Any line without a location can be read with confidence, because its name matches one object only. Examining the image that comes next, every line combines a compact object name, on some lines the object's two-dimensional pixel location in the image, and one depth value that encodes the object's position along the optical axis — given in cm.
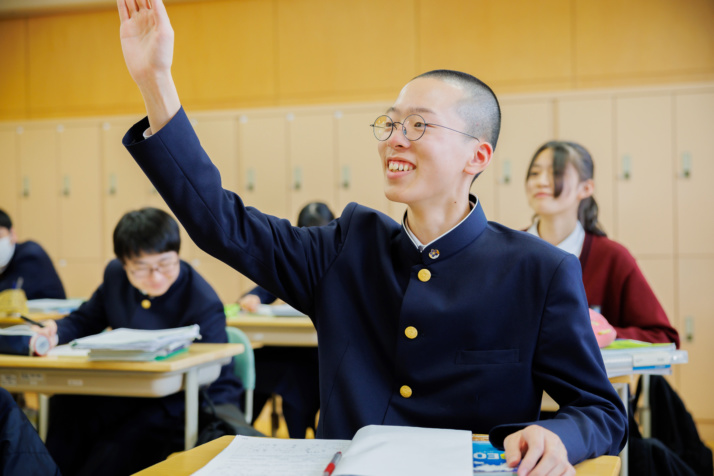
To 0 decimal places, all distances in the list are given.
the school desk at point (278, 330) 329
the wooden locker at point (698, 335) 458
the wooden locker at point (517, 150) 489
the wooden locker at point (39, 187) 591
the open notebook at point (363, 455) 81
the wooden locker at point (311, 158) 530
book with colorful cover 89
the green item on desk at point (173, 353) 219
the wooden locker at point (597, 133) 477
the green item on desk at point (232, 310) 367
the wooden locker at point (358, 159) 518
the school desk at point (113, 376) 214
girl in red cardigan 252
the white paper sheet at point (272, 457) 89
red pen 87
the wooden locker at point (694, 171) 462
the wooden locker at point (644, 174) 467
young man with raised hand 105
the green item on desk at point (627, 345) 199
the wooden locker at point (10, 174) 599
